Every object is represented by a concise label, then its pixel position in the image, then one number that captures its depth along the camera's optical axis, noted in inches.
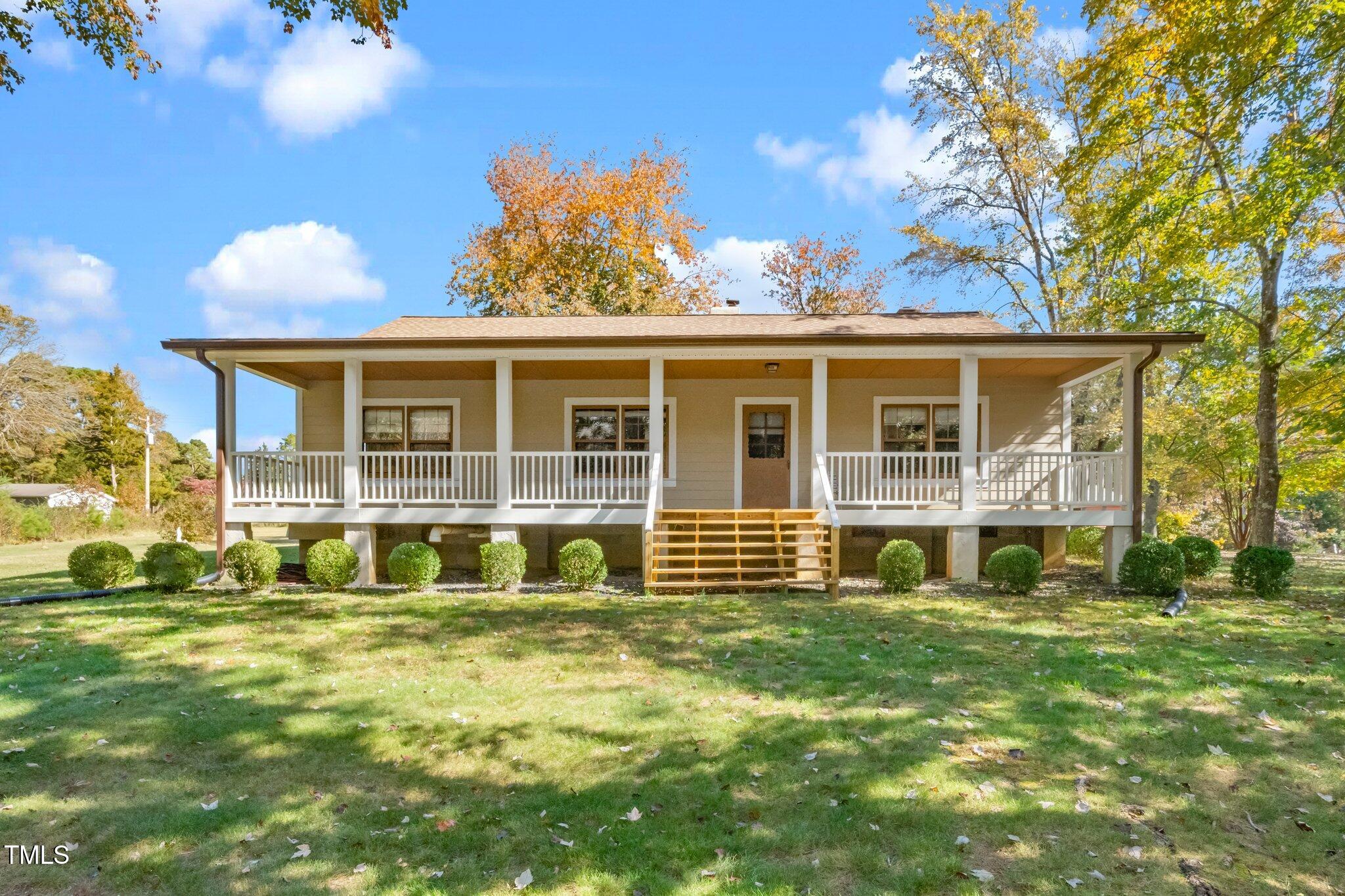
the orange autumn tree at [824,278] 995.3
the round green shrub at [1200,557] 394.6
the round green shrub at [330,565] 389.7
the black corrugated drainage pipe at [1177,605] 319.0
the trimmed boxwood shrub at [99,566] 370.3
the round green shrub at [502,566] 395.5
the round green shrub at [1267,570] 364.5
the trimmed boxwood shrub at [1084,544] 609.0
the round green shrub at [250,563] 390.6
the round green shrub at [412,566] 392.8
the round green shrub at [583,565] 384.8
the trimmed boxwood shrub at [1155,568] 367.2
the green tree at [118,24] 321.4
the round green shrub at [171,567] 373.7
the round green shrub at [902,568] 377.1
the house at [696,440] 418.9
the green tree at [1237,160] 403.2
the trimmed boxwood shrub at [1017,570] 373.1
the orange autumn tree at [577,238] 973.8
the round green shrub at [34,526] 853.2
